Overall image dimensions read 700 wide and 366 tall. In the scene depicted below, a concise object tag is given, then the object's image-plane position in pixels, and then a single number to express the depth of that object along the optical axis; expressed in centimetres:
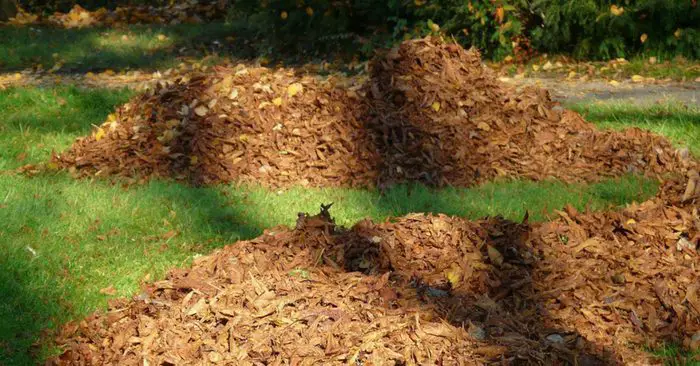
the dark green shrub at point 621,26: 2278
